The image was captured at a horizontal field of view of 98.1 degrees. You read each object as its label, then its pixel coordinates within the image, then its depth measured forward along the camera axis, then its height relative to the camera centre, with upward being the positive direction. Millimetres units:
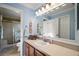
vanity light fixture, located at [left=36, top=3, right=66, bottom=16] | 1930 +1218
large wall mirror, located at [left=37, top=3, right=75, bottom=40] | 1824 +270
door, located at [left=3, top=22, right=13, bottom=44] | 1890 -166
